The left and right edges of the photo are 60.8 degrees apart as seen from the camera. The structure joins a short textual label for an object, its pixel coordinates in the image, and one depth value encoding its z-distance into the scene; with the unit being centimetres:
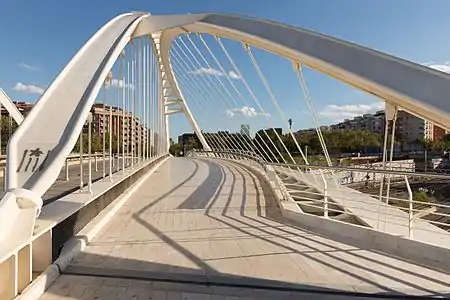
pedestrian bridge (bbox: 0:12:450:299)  317
